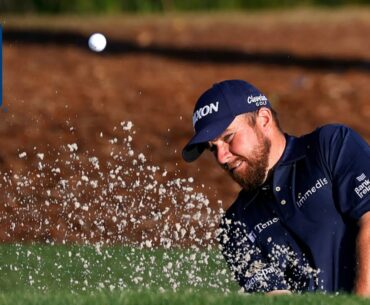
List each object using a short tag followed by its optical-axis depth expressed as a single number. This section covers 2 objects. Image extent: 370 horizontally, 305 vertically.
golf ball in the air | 19.06
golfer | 11.88
